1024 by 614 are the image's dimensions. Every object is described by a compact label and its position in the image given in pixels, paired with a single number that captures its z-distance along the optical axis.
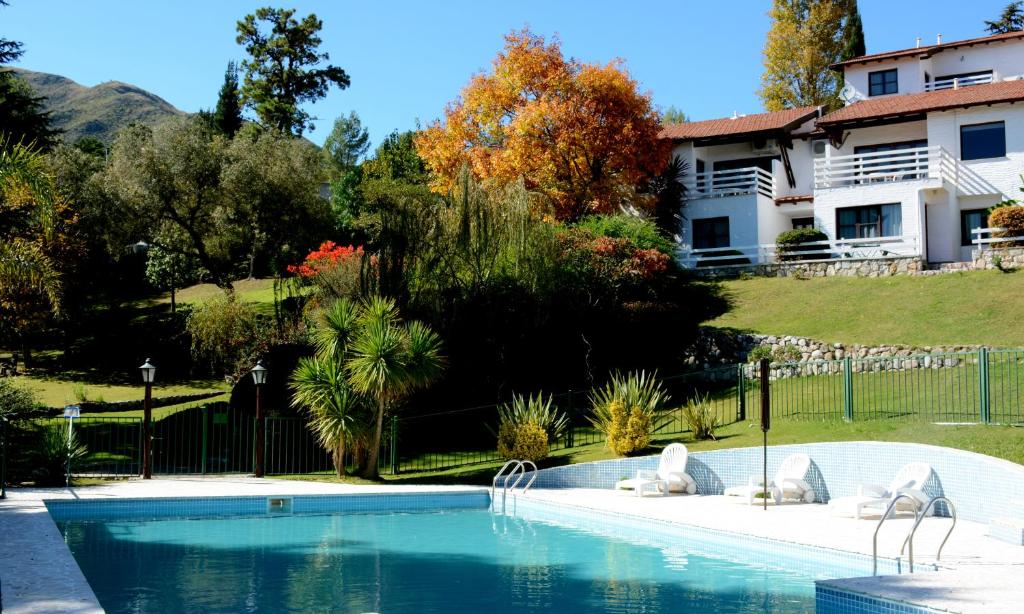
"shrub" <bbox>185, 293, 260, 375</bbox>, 29.84
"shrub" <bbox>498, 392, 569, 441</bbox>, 19.94
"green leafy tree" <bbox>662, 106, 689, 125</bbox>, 70.04
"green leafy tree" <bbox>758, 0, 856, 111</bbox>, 51.19
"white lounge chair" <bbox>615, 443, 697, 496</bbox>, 17.47
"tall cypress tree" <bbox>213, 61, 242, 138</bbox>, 55.72
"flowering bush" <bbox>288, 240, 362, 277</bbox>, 25.16
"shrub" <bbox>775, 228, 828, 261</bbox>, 33.25
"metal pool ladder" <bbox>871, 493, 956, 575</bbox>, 9.32
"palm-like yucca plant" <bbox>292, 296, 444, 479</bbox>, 18.28
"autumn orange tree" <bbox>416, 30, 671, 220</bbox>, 33.66
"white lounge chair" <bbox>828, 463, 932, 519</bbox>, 13.76
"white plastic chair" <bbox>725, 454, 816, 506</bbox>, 15.98
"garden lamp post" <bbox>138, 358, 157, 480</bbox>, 18.96
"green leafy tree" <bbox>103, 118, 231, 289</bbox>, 35.03
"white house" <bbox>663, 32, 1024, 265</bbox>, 32.50
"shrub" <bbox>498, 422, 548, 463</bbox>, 19.66
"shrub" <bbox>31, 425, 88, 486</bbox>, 18.39
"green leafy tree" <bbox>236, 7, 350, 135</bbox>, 53.25
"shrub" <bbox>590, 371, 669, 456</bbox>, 19.14
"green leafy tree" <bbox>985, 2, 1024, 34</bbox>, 52.50
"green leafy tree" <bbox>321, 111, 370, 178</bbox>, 73.06
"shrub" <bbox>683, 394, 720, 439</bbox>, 19.70
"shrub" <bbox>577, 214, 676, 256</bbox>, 30.11
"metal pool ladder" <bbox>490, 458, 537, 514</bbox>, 17.30
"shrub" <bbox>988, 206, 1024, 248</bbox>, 28.97
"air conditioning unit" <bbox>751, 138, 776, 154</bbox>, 38.84
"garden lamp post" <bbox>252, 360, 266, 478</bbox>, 19.28
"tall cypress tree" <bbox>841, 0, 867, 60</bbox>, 49.72
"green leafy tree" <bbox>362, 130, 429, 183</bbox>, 49.88
